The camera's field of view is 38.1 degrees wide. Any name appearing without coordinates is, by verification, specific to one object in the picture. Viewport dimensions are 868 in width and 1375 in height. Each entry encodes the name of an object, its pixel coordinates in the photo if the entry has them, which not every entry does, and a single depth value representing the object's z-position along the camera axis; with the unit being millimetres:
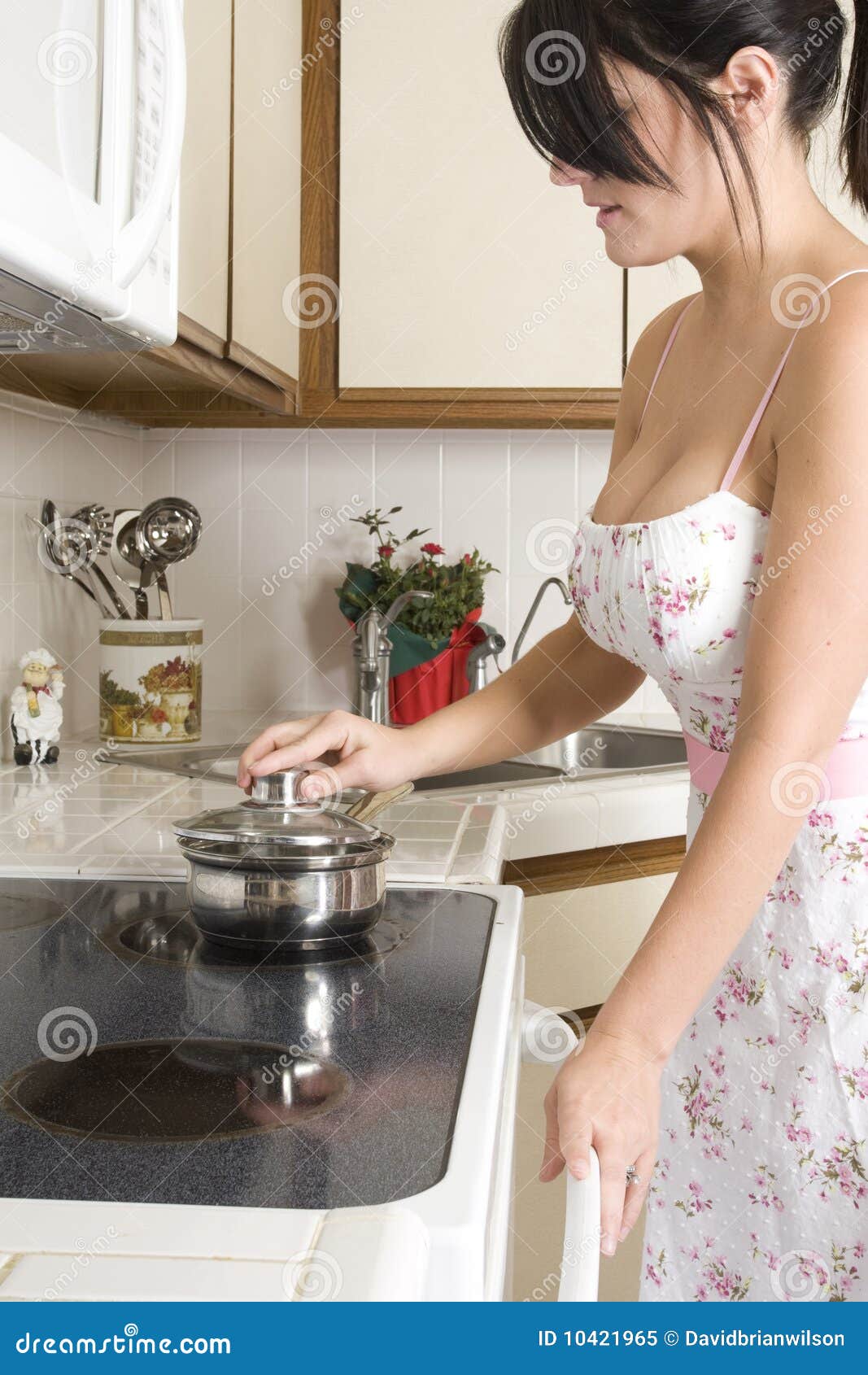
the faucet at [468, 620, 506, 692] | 2021
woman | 738
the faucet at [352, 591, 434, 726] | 2033
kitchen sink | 1739
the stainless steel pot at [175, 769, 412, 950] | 891
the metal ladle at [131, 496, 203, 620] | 1785
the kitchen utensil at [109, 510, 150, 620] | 1817
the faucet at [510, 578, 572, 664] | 2041
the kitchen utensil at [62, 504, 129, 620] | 1787
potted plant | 2047
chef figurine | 1632
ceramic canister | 1769
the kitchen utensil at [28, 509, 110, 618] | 1731
